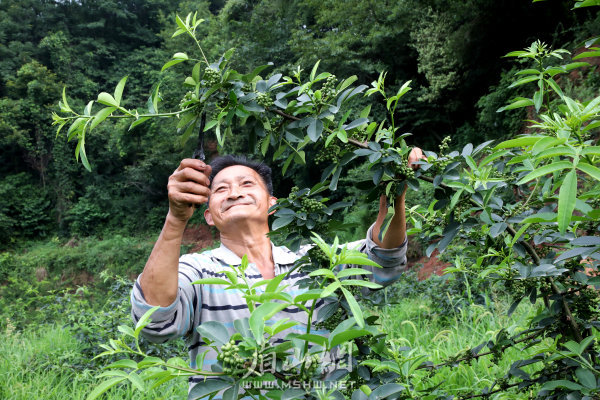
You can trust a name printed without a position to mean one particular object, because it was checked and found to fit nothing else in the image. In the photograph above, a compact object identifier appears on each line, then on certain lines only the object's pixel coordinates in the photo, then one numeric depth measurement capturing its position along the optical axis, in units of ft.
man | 4.03
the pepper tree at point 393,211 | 2.84
